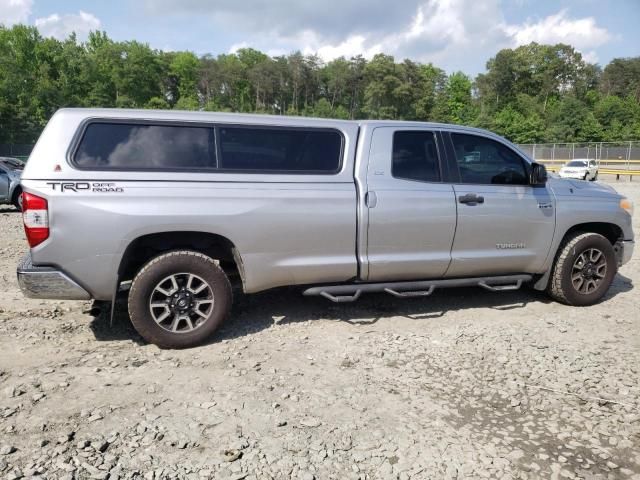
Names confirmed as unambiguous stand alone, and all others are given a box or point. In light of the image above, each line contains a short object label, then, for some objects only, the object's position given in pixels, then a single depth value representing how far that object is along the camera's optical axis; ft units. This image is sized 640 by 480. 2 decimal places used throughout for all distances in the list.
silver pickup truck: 12.79
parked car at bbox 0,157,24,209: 44.37
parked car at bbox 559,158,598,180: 99.25
